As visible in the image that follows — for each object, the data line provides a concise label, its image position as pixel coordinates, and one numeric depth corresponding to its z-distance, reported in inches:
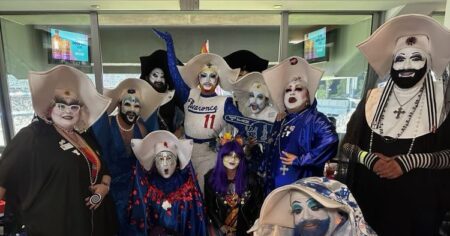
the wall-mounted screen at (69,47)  167.3
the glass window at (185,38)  163.6
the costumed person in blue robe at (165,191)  67.5
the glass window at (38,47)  164.6
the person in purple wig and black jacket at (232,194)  69.4
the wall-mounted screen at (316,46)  173.3
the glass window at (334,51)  165.6
